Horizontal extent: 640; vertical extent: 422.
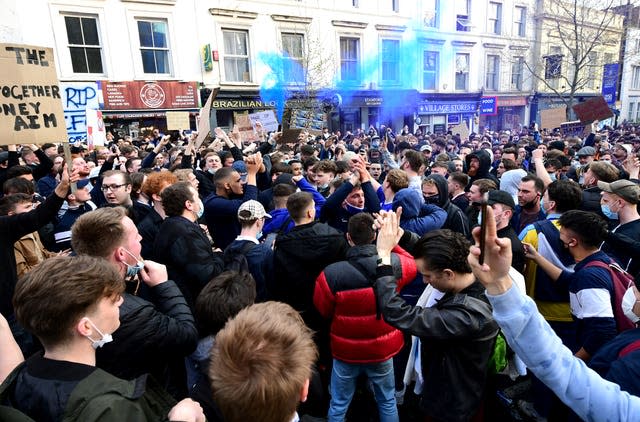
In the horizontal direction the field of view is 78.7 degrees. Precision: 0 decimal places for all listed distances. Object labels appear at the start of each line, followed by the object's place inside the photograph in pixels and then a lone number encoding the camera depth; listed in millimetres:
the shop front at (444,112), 23719
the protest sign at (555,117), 10820
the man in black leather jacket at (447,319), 2064
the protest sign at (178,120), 9711
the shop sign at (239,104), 17062
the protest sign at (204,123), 6488
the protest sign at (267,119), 9961
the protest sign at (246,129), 9508
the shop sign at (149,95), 14523
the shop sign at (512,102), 26453
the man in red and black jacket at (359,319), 2674
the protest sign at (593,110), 9453
